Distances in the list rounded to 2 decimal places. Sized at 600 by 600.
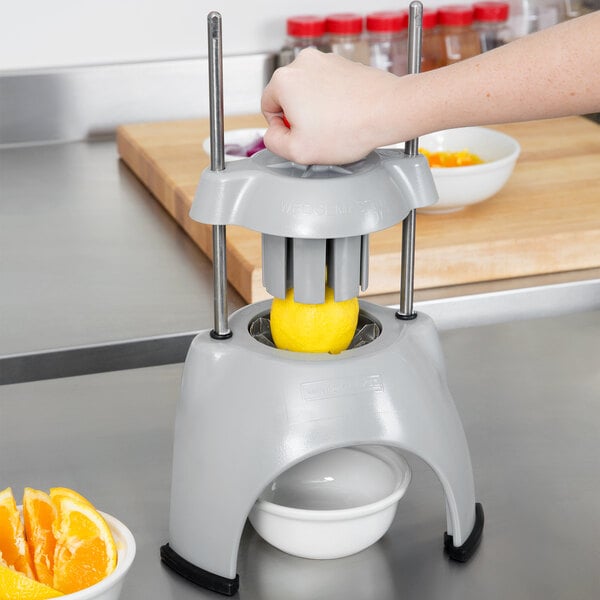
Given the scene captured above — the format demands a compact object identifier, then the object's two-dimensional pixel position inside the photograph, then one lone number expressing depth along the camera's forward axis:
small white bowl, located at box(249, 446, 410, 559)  1.20
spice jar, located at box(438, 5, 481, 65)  2.28
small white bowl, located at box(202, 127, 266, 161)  1.95
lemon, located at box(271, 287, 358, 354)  1.19
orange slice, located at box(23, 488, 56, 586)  1.14
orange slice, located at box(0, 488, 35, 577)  1.14
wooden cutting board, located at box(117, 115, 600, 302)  1.62
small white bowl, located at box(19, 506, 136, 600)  1.09
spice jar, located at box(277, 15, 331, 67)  2.24
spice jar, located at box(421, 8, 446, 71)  2.30
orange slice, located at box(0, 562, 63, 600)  1.09
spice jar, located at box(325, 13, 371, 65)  2.23
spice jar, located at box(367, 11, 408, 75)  2.24
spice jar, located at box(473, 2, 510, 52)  2.31
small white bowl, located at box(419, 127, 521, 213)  1.71
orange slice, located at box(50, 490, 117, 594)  1.12
